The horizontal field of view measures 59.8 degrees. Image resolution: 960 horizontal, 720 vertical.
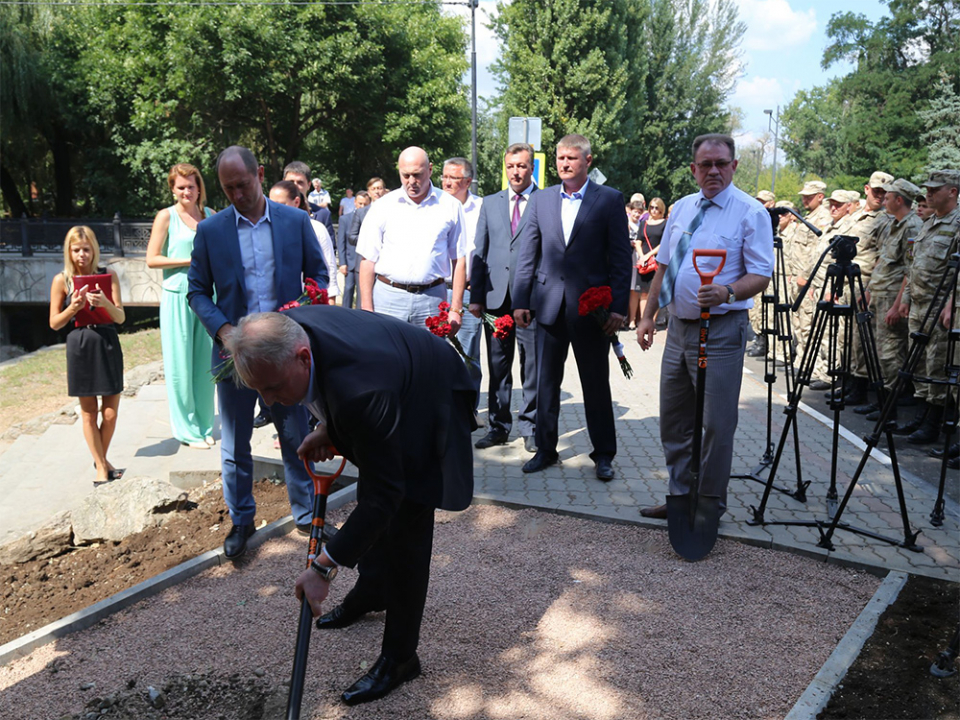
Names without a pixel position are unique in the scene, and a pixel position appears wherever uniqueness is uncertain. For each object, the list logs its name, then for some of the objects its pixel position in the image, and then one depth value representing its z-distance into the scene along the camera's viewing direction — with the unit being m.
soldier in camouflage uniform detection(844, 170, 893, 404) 9.15
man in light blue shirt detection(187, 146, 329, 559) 4.73
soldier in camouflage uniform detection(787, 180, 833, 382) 10.58
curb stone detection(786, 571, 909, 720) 3.36
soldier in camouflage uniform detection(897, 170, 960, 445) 7.35
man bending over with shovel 2.78
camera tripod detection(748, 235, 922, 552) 4.73
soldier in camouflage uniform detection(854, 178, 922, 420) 8.41
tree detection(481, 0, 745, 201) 38.28
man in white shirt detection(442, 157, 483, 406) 6.98
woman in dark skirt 6.34
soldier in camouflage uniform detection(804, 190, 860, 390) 9.82
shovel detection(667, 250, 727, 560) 4.74
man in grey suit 6.74
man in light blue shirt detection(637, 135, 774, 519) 4.69
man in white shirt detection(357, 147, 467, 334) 6.05
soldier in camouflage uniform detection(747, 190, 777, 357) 12.48
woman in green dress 6.66
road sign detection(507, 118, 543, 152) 13.07
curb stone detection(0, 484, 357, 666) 3.91
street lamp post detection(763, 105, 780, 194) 62.08
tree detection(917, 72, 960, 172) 30.04
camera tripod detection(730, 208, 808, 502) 5.67
